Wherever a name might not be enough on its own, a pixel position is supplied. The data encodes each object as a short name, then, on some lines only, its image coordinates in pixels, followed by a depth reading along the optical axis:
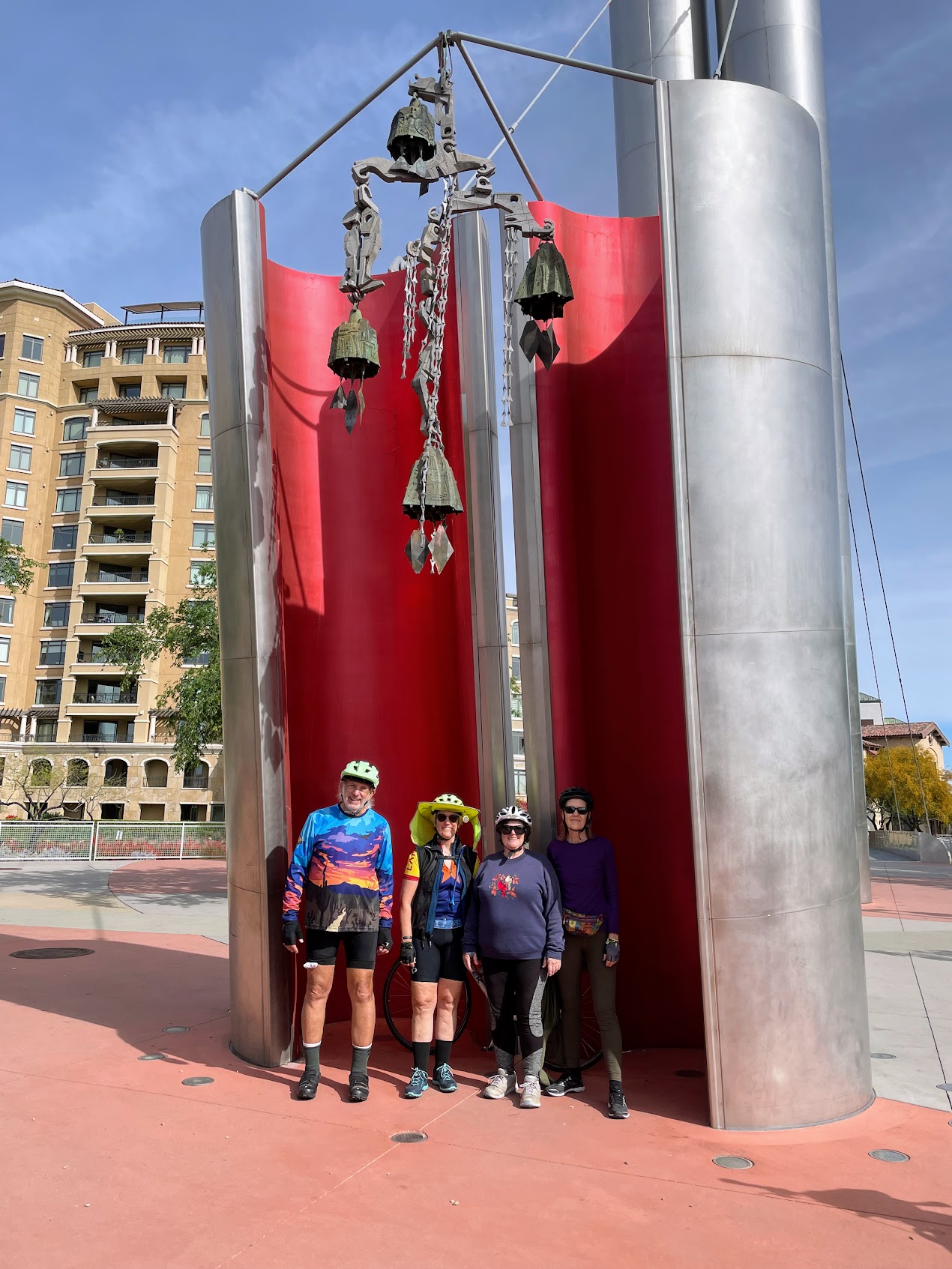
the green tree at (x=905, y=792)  58.97
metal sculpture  6.14
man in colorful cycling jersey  6.20
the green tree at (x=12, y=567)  25.08
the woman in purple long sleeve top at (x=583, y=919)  6.10
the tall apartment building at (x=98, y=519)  51.47
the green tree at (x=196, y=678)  21.56
